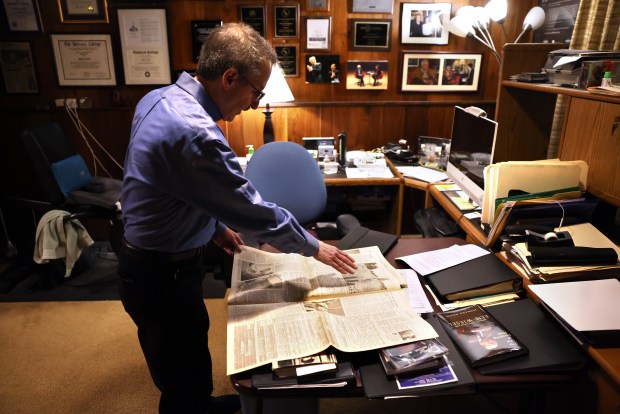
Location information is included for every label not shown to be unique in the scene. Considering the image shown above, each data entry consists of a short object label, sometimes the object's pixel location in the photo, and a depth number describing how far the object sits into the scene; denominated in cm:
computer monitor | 213
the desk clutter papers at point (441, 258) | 161
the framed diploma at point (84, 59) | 323
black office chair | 286
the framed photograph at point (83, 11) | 316
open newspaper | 116
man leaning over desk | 129
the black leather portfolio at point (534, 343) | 114
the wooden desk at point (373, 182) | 289
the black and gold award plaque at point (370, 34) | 325
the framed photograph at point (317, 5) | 319
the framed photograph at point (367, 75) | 335
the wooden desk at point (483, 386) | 109
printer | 166
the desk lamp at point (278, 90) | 305
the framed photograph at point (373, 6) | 321
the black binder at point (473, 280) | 145
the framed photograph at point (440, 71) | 334
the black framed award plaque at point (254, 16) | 319
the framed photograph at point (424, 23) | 322
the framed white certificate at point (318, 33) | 323
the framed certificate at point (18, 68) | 324
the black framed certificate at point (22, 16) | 315
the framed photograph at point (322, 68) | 332
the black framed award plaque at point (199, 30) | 319
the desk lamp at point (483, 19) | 274
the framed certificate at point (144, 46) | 318
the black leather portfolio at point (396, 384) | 106
